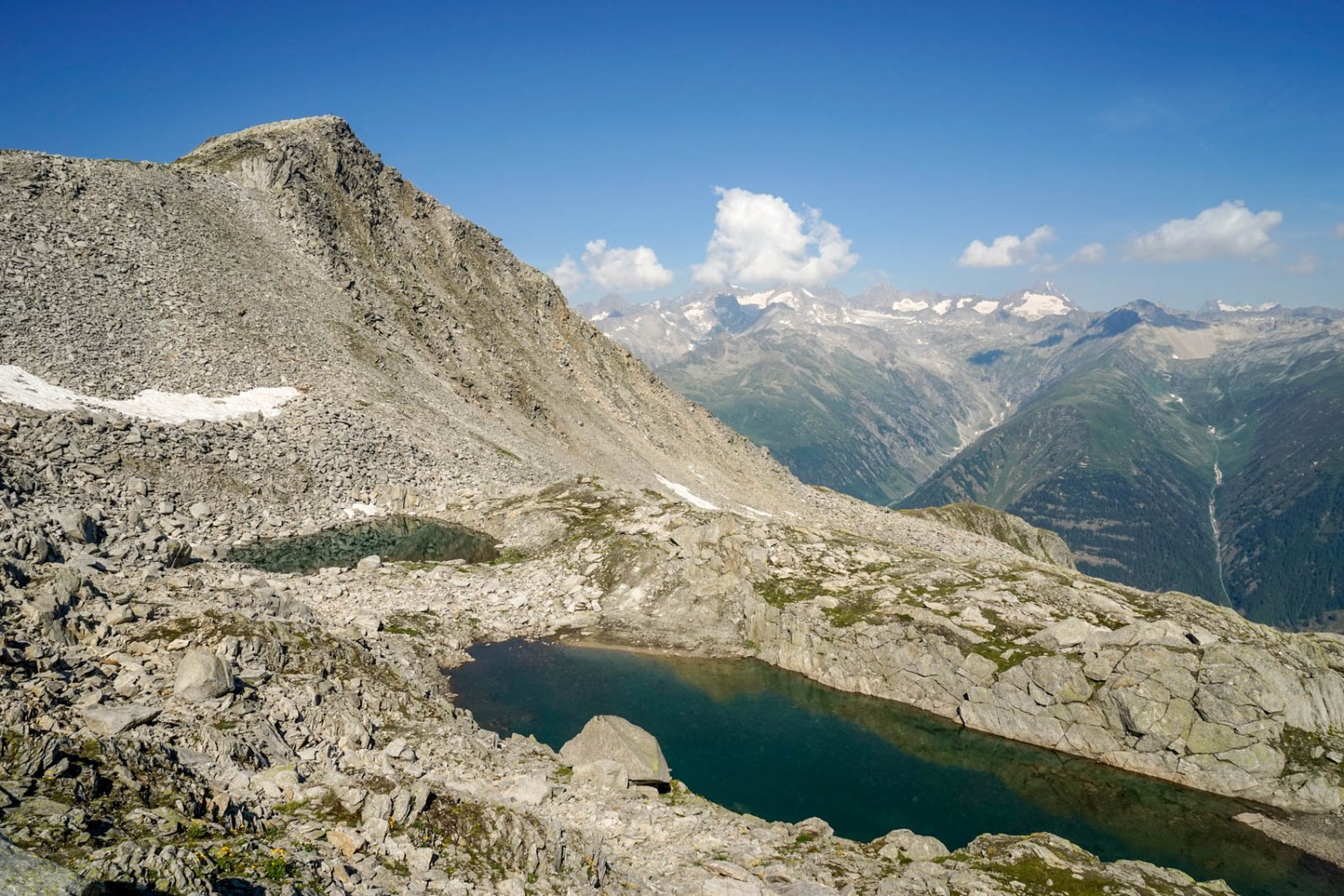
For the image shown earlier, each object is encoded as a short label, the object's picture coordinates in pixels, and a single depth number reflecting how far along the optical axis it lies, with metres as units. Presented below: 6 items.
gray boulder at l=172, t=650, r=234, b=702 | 29.31
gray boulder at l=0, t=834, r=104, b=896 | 12.13
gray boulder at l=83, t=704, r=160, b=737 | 24.56
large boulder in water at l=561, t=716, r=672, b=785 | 36.91
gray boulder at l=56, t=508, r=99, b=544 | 49.56
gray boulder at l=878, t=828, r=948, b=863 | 33.31
